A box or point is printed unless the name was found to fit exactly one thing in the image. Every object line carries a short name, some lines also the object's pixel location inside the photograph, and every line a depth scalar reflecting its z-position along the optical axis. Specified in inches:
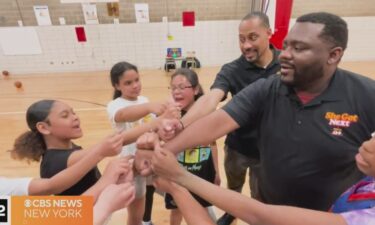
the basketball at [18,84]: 250.2
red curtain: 99.0
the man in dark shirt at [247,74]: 70.4
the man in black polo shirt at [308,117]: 45.9
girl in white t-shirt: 69.7
